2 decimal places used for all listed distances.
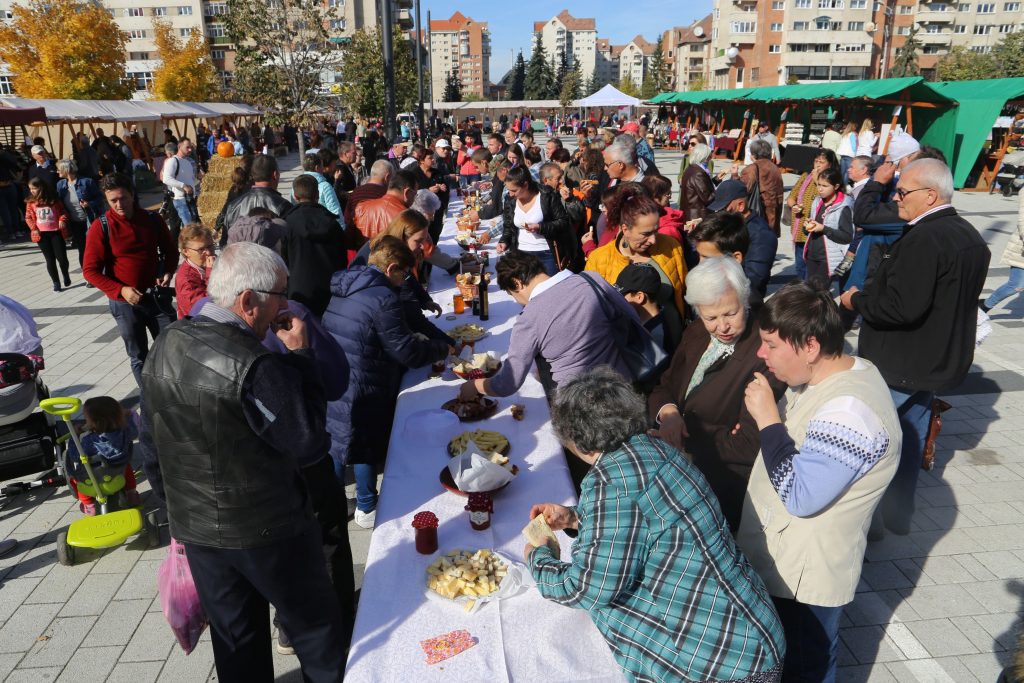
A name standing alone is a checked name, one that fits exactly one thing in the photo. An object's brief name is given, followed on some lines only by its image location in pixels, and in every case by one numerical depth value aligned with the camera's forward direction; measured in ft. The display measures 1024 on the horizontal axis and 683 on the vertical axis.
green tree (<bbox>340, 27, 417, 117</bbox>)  84.89
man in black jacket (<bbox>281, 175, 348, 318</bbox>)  17.03
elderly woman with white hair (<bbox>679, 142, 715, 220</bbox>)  19.81
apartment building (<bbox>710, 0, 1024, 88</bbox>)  222.48
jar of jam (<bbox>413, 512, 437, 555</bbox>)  7.83
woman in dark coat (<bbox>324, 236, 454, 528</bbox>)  10.97
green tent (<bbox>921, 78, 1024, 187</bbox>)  49.49
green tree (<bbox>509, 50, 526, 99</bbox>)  304.79
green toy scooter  11.95
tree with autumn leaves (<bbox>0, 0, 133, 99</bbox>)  96.63
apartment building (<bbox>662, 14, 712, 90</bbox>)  297.74
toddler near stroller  12.84
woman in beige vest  6.15
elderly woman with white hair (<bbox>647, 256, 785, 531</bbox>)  8.67
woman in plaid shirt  5.57
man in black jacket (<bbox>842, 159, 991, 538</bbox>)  10.43
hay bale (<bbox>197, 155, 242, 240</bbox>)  45.83
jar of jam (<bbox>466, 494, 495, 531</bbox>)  8.31
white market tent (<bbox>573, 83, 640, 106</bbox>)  101.65
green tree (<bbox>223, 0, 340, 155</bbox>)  63.10
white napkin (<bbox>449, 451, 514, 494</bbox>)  8.47
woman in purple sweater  9.83
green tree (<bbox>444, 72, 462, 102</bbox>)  259.17
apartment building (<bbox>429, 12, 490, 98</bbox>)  520.83
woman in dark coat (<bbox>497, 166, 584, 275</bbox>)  19.40
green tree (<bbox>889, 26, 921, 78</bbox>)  202.39
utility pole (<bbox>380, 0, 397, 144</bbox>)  33.30
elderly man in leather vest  6.56
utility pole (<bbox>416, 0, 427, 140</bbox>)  61.41
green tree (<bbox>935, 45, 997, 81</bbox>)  145.48
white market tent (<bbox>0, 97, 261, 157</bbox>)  55.88
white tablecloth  6.38
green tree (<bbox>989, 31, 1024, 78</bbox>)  126.82
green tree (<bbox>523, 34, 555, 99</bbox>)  265.34
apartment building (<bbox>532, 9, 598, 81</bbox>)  541.75
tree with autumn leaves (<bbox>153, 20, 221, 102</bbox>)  138.00
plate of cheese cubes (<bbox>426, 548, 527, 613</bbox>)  7.14
